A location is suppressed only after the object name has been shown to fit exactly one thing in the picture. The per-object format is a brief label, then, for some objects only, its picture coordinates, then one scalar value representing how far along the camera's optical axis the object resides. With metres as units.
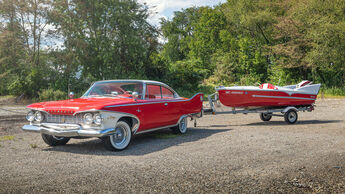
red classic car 6.80
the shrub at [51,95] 25.08
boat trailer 12.18
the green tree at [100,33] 27.67
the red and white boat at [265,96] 12.20
